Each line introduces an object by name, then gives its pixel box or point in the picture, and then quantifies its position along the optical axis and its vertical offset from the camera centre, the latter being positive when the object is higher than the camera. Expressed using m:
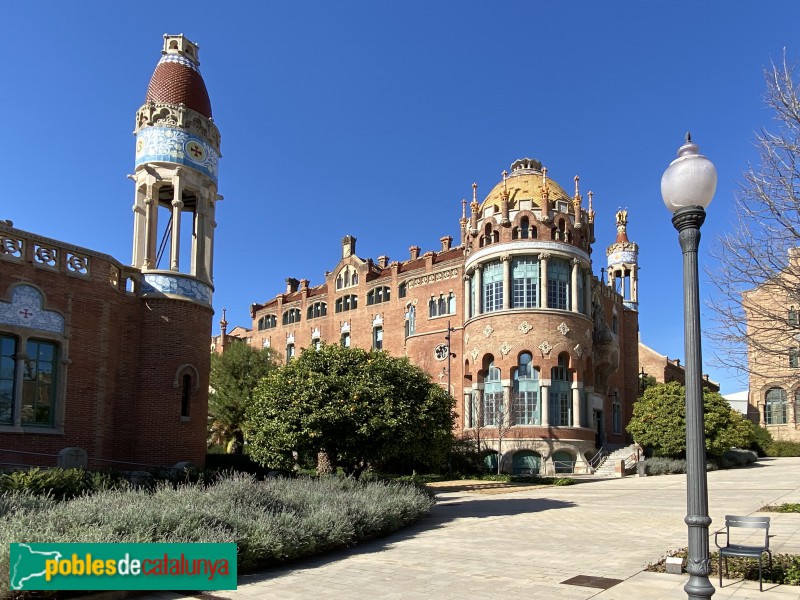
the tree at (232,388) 41.25 +0.67
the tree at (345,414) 17.20 -0.31
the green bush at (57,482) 12.66 -1.58
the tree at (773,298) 11.49 +1.87
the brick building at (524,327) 39.69 +4.64
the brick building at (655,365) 64.06 +3.62
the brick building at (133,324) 16.22 +1.87
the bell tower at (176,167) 20.06 +6.68
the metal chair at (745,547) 8.77 -1.77
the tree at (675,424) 37.50 -1.03
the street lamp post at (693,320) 5.60 +0.72
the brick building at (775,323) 11.61 +1.42
